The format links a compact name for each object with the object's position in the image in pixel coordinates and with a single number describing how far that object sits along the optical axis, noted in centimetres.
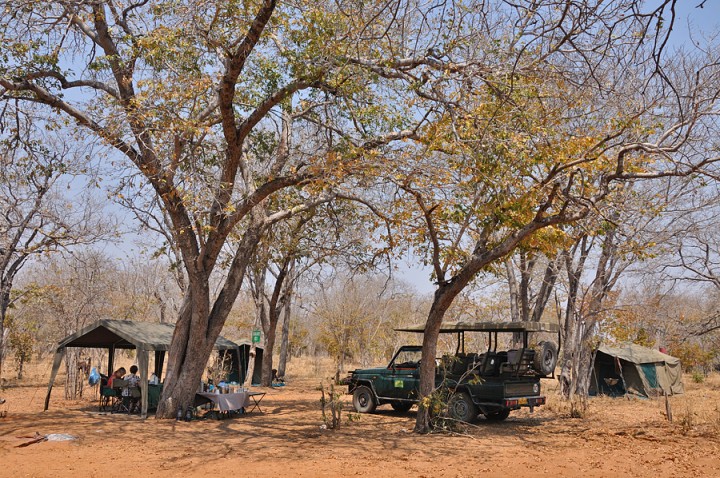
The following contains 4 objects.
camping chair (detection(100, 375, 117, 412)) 1580
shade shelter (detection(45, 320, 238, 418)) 1459
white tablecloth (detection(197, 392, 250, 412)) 1424
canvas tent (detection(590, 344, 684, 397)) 2236
